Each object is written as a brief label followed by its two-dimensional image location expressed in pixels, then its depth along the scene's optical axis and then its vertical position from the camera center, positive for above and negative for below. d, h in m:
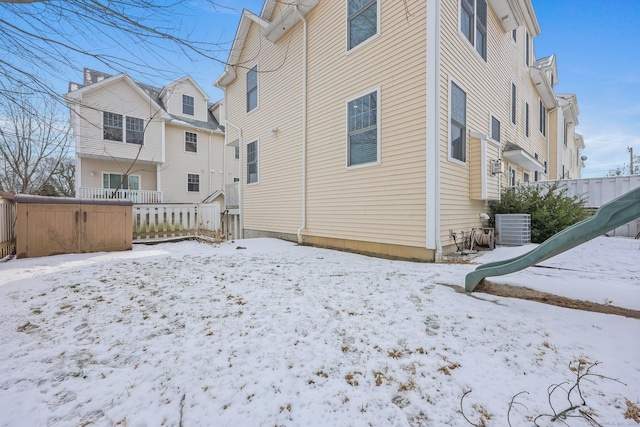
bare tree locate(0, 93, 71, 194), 6.45 +2.18
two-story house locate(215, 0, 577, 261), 5.15 +2.25
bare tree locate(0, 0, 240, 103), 2.73 +1.90
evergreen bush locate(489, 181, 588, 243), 6.60 +0.07
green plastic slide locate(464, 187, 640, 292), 2.18 -0.17
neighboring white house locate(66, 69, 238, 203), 14.28 +3.93
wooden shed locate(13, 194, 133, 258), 4.84 -0.24
